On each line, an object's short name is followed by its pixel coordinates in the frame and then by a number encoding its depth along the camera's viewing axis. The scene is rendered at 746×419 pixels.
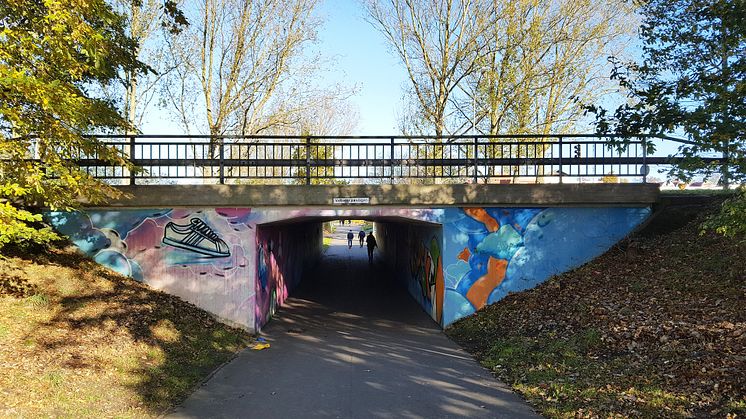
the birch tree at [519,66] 17.73
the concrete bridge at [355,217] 11.55
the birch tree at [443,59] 18.39
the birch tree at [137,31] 19.58
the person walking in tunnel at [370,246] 28.29
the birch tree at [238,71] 18.88
